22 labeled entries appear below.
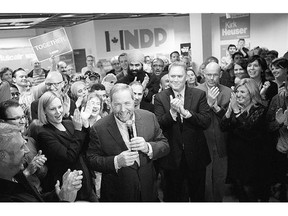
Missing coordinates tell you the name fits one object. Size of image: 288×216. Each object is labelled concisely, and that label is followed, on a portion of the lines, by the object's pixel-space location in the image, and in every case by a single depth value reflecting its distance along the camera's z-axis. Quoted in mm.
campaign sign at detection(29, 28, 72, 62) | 3293
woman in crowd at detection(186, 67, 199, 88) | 3327
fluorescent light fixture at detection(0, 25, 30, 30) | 10200
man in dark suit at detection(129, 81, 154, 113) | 2582
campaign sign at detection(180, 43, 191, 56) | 9604
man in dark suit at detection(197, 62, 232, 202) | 2525
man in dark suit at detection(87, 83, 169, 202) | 1866
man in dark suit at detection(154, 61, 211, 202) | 2307
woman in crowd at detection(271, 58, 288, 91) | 2807
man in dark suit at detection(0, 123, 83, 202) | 1443
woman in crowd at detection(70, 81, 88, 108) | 3162
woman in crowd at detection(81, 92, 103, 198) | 2378
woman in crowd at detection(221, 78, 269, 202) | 2289
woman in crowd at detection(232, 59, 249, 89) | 3251
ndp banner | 7926
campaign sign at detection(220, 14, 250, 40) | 6705
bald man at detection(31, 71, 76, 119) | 2745
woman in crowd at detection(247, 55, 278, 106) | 2939
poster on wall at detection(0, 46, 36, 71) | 10445
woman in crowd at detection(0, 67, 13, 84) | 4250
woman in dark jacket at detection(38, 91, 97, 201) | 2004
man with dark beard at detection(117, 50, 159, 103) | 3268
